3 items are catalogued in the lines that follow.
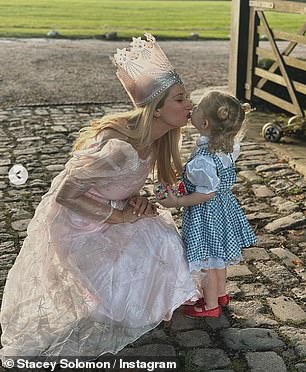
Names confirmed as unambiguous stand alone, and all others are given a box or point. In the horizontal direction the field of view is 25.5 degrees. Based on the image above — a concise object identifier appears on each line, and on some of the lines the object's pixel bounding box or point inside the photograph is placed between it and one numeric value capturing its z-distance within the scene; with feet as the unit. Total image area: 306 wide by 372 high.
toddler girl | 11.69
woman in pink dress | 11.36
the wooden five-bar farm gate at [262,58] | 26.66
